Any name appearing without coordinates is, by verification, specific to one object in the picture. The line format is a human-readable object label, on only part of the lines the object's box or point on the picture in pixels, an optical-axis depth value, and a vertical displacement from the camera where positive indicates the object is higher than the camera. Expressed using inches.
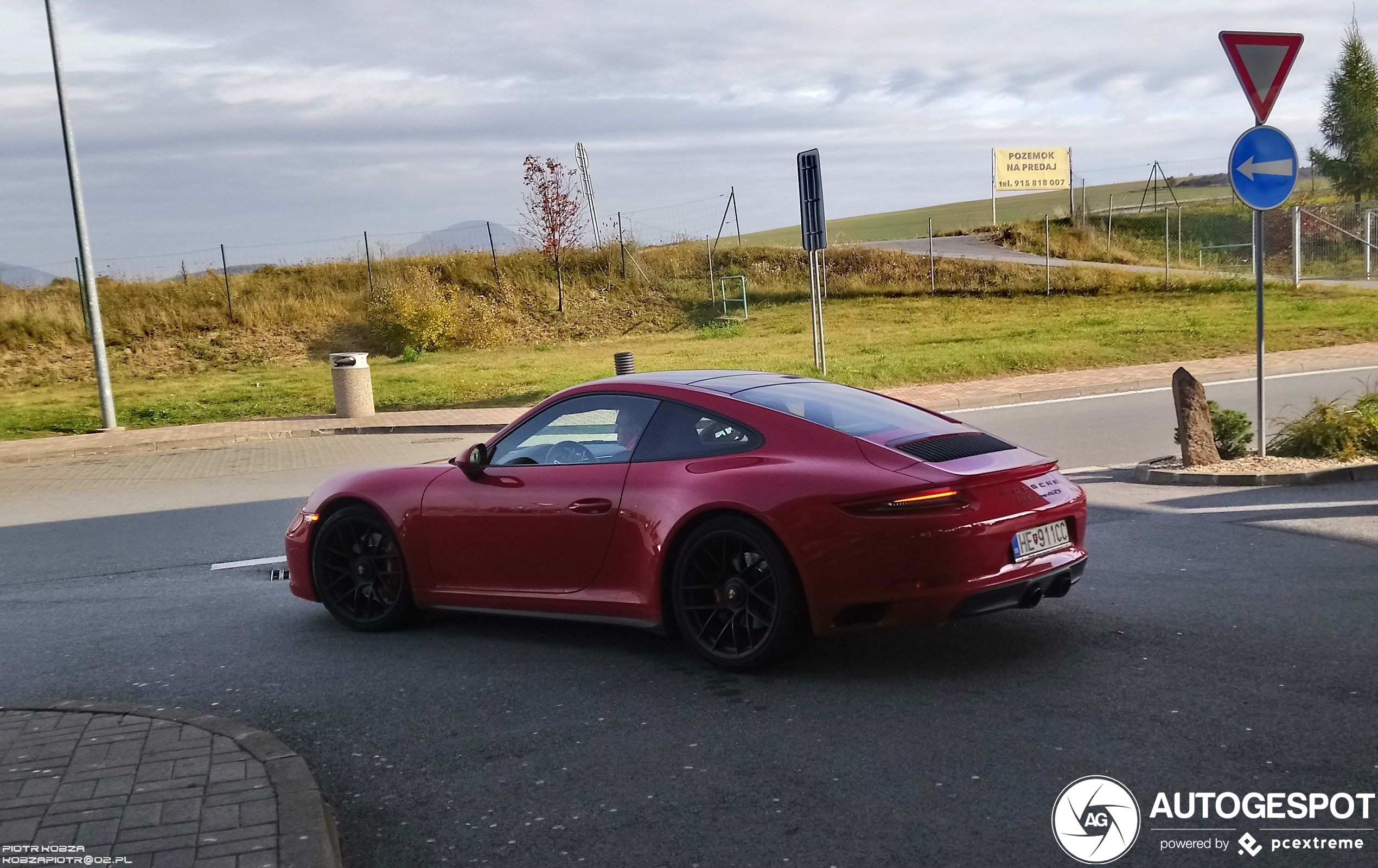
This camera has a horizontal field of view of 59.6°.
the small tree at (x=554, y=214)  1493.6 +106.3
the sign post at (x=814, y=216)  809.5 +44.4
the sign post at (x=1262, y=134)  380.2 +36.8
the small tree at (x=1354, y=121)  1987.0 +202.7
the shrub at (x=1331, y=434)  393.1 -62.5
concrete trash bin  754.2 -43.6
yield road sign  379.2 +59.4
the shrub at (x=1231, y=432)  412.8 -61.9
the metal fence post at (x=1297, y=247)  1210.6 +0.1
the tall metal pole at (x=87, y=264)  738.2 +43.6
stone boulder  386.6 -54.0
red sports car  192.4 -40.4
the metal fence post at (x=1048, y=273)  1339.3 -9.1
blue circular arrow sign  383.2 +26.3
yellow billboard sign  2229.3 +181.2
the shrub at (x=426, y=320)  1261.1 -11.2
